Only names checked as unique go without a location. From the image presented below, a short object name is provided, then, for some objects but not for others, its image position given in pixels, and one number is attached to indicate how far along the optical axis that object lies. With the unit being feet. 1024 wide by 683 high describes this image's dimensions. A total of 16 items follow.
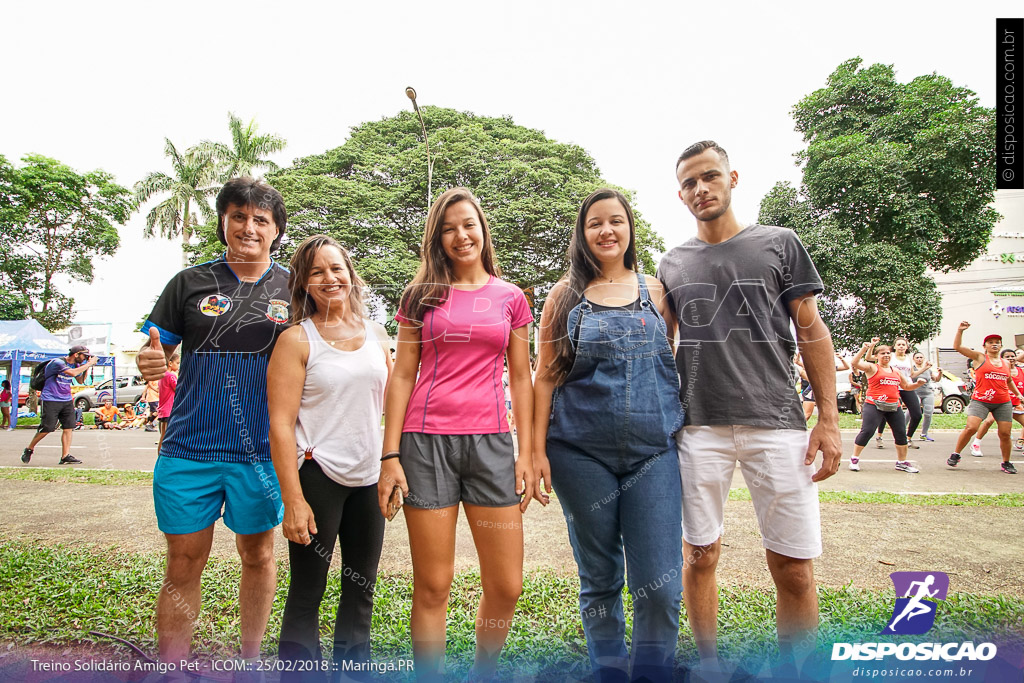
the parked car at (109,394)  63.57
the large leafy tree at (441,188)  41.19
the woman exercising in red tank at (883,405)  22.74
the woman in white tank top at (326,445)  6.48
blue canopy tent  41.63
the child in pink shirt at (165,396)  23.07
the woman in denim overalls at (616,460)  6.40
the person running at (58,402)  26.73
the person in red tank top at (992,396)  22.54
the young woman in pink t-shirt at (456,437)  6.32
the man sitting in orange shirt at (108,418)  47.02
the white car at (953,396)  53.21
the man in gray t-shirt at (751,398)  6.64
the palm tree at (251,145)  70.90
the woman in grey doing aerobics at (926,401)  30.85
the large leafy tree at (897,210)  48.83
